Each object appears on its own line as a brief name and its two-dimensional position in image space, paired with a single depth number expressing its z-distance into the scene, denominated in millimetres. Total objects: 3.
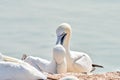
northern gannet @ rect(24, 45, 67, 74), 16344
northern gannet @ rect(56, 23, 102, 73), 17109
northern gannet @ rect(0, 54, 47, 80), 12570
